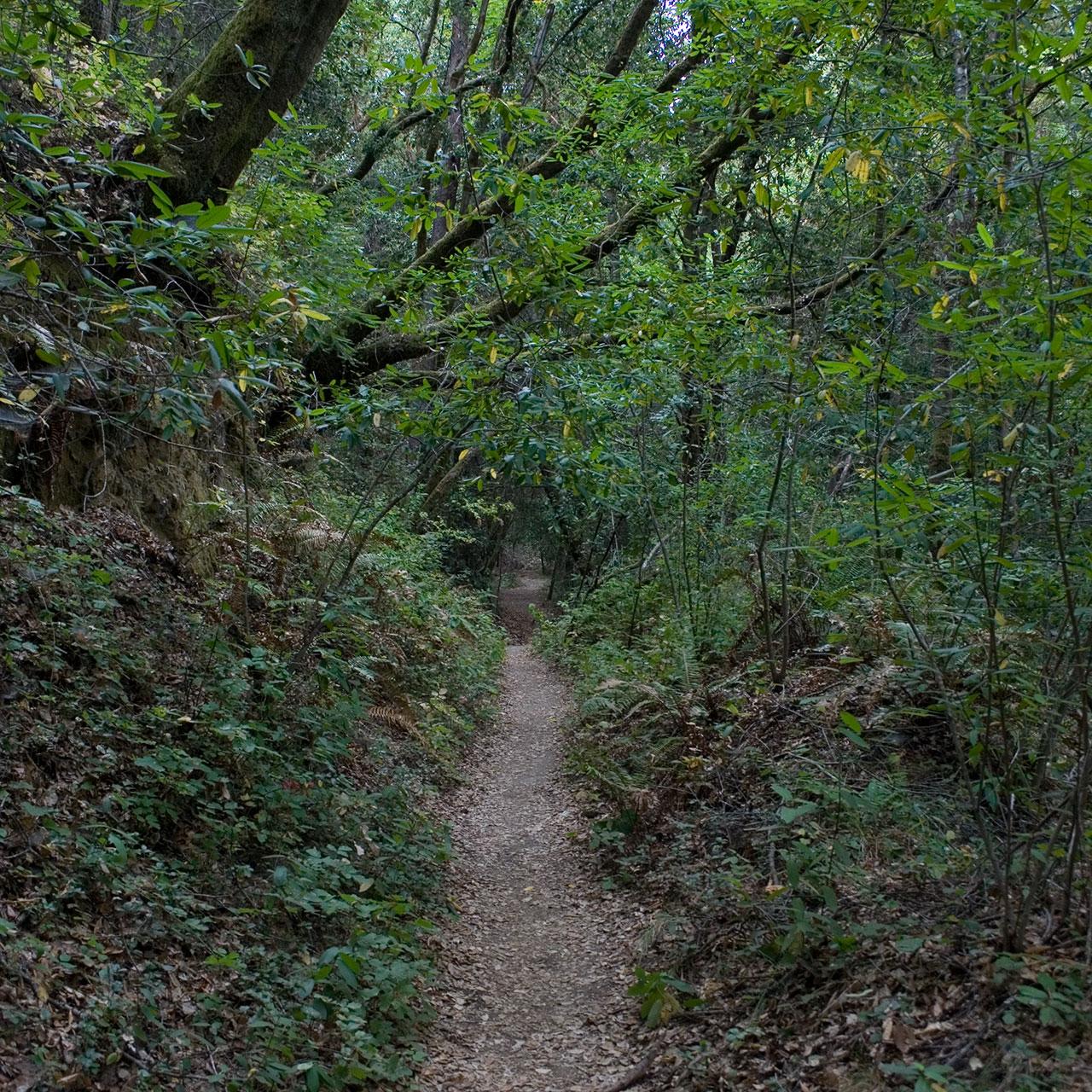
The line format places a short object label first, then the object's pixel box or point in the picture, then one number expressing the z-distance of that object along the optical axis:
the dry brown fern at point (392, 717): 8.93
